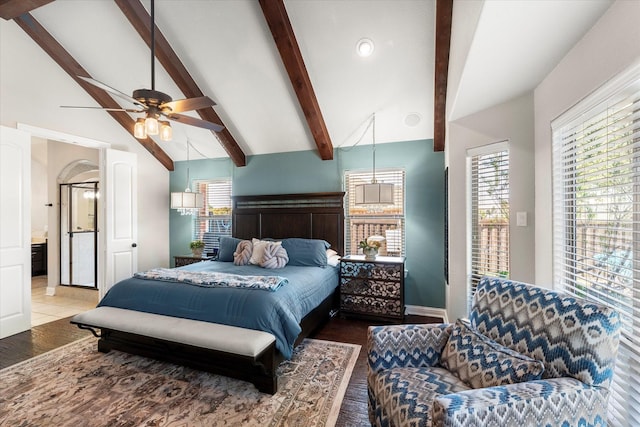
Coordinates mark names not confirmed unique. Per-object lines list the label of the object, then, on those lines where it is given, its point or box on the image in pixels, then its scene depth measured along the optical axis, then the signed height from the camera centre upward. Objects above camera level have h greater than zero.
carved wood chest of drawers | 3.78 -0.98
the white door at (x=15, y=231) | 3.32 -0.19
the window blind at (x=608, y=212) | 1.41 +0.01
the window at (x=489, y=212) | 2.72 +0.02
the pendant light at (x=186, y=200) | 4.72 +0.24
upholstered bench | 2.20 -1.00
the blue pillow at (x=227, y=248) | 4.34 -0.50
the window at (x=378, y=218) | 4.34 -0.06
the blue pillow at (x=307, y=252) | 3.93 -0.52
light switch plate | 2.54 -0.05
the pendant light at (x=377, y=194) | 3.80 +0.26
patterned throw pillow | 1.37 -0.75
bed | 2.28 -0.91
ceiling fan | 2.38 +0.95
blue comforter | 2.39 -0.79
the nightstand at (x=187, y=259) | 4.94 -0.76
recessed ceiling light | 3.10 +1.79
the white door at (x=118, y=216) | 4.29 -0.02
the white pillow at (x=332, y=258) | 4.12 -0.64
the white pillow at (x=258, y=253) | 3.87 -0.51
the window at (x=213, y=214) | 5.47 +0.01
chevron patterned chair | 1.17 -0.74
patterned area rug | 1.99 -1.38
